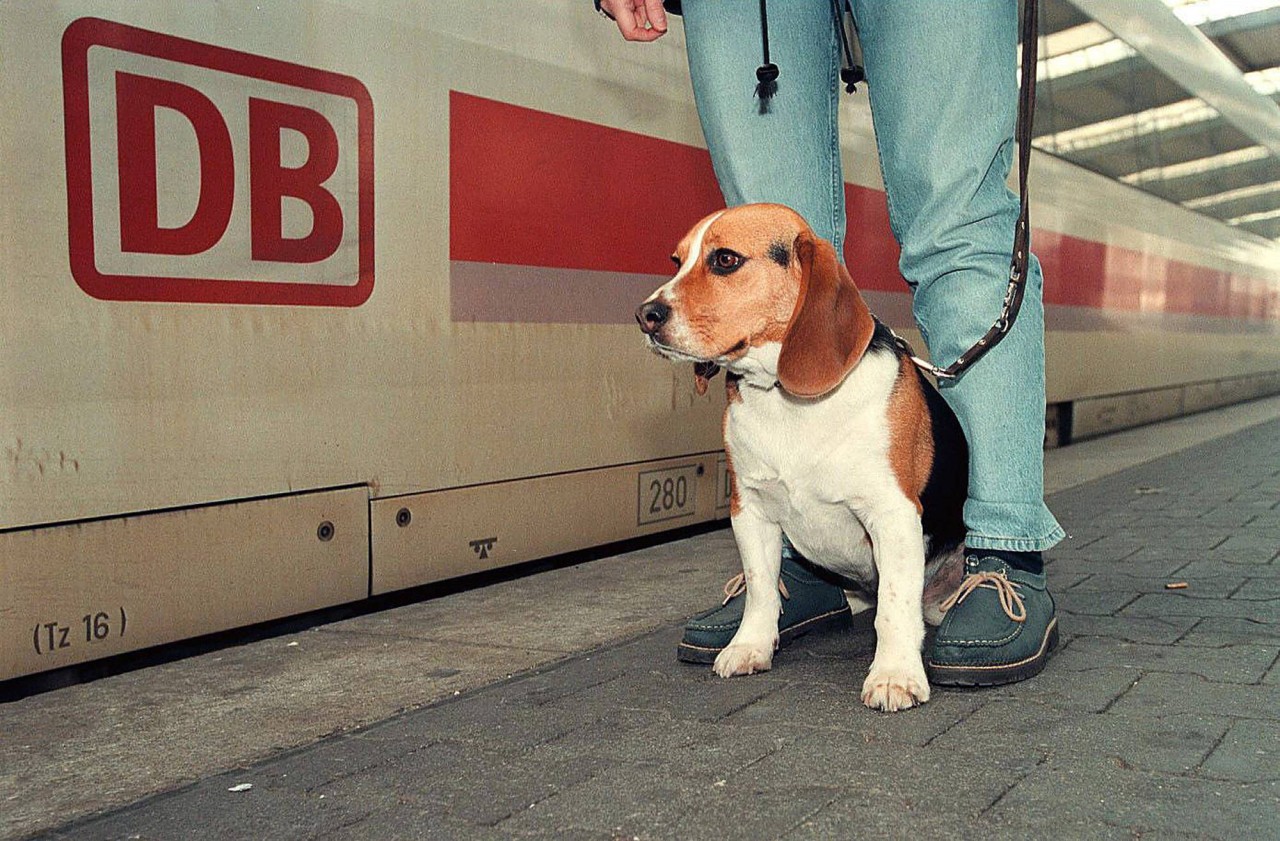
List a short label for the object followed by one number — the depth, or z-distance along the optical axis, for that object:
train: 2.41
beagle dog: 2.18
